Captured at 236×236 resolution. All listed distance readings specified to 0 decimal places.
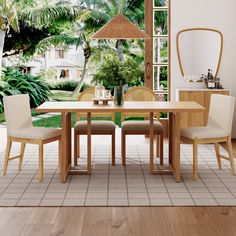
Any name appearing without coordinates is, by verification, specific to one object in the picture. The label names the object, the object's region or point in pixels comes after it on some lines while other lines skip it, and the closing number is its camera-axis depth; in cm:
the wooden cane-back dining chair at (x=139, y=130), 368
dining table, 324
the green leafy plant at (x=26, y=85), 684
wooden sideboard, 454
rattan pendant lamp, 334
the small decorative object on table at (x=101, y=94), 355
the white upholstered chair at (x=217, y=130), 329
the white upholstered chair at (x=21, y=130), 325
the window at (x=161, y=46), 489
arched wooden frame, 477
